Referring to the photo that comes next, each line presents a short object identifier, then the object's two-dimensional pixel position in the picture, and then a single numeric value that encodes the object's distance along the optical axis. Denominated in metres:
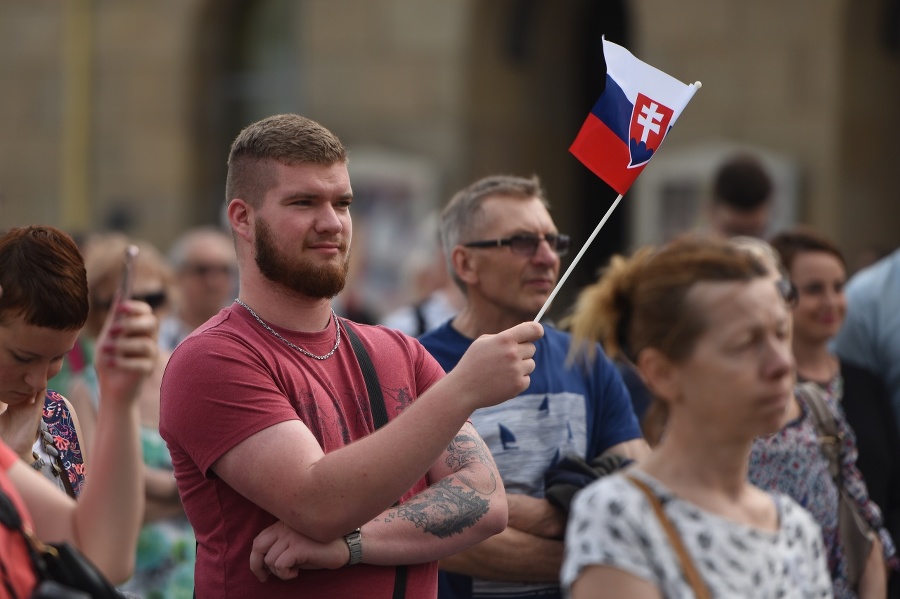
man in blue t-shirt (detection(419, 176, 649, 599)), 8.48
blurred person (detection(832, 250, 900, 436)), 12.16
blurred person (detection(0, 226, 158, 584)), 5.32
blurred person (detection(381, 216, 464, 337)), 16.72
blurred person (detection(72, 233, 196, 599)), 11.02
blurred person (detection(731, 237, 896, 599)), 9.62
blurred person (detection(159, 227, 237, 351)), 15.29
